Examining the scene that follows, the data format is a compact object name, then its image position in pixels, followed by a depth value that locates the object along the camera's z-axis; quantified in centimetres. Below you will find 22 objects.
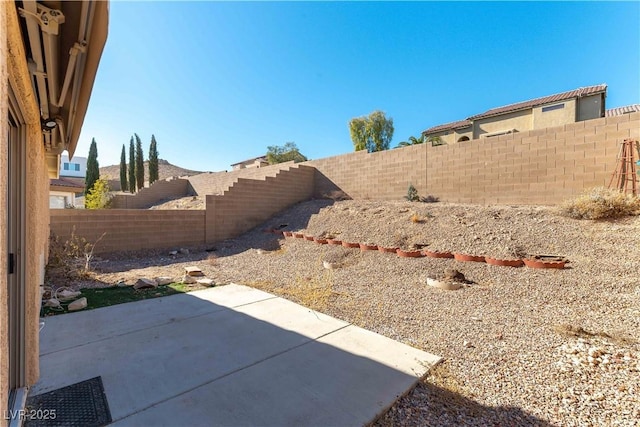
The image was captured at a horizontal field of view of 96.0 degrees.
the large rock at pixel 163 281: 625
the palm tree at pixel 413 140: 2474
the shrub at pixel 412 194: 1154
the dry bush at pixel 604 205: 662
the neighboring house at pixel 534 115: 1806
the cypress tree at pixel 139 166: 2856
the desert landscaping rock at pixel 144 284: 587
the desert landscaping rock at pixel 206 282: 620
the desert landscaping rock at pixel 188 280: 634
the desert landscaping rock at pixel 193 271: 695
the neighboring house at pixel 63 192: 1823
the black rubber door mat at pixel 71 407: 221
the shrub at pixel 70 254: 671
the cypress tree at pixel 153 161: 2908
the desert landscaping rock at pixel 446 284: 558
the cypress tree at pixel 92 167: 2292
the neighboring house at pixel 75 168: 4416
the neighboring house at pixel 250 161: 3911
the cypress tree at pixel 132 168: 2850
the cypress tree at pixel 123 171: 2883
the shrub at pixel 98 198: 1636
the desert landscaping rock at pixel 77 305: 460
